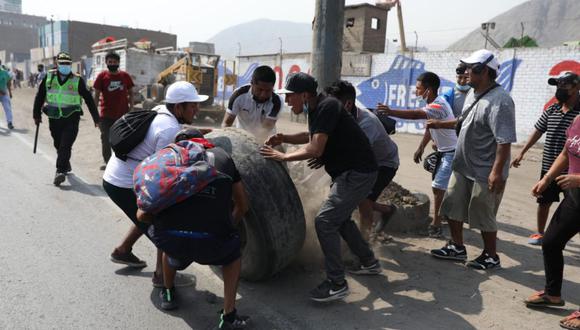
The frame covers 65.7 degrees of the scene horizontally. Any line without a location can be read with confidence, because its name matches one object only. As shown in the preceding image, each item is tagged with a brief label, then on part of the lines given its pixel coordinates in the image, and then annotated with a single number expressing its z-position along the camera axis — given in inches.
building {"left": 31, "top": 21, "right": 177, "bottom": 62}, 2021.4
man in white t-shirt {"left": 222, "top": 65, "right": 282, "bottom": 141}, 192.2
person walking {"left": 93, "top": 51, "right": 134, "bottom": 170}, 288.2
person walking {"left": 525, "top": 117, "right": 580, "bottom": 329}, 126.3
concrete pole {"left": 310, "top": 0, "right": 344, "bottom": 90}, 225.3
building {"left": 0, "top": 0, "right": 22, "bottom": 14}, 4448.8
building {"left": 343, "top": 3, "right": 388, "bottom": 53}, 1036.5
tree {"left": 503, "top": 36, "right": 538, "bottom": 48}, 1042.6
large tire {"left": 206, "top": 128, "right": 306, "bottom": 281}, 135.4
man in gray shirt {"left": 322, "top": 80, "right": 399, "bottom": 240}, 158.2
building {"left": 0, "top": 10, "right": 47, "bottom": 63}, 3459.6
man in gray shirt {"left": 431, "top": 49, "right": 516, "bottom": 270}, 151.5
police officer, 264.5
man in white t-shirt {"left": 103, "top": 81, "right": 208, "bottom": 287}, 129.0
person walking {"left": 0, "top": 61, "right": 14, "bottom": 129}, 485.1
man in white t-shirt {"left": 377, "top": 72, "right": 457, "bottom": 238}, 189.6
